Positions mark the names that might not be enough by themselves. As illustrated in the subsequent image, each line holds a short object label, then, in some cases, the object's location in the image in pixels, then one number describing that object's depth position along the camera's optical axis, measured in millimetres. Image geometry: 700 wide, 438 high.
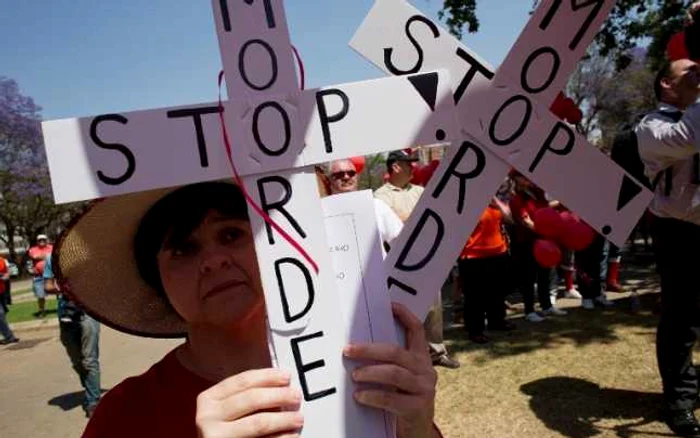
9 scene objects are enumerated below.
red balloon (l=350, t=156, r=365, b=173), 4821
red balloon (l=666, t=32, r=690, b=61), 2566
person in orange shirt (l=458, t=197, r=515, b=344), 5160
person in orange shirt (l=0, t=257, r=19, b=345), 8633
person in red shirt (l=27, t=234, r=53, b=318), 10617
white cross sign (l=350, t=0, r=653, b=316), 920
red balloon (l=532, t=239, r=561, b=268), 2180
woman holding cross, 763
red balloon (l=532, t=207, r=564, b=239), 2033
